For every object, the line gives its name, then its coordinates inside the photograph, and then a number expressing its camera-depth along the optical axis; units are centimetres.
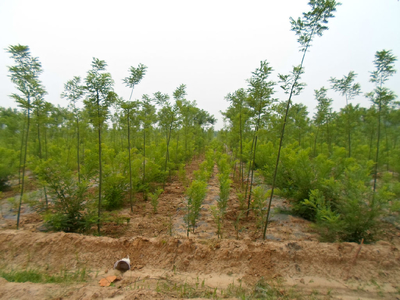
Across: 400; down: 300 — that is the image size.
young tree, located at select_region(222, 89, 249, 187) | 750
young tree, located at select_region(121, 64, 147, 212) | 540
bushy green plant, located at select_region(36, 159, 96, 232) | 421
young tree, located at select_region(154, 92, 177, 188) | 825
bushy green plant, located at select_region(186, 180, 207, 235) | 447
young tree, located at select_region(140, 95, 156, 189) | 736
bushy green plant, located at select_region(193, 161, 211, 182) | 622
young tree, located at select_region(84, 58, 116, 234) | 419
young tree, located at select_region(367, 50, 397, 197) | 554
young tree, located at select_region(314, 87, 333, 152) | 1081
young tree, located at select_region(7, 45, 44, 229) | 458
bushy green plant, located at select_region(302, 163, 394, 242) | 375
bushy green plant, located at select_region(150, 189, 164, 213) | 568
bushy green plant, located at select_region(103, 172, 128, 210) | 578
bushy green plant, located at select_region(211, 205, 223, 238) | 441
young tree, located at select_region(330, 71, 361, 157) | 806
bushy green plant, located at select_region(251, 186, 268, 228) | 449
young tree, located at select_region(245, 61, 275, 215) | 488
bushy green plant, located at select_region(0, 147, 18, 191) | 806
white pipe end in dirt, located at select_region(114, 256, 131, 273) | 342
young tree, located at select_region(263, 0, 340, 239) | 351
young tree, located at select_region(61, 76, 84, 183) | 712
